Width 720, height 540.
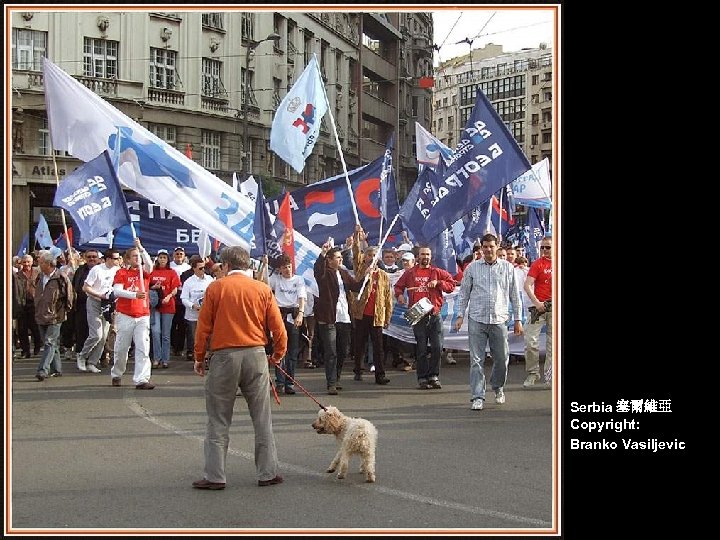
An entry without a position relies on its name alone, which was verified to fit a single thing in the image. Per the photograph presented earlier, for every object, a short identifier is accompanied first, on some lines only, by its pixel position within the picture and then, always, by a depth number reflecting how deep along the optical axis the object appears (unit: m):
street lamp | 32.03
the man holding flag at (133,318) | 12.76
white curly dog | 7.66
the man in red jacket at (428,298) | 12.98
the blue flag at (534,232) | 21.56
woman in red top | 15.49
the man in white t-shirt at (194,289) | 15.89
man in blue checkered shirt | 11.15
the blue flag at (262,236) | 12.94
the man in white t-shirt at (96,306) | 14.80
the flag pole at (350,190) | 14.56
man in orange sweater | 7.52
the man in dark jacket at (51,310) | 13.67
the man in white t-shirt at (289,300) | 12.59
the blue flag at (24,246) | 21.18
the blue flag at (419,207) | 13.80
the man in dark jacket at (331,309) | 12.59
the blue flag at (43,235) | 22.47
